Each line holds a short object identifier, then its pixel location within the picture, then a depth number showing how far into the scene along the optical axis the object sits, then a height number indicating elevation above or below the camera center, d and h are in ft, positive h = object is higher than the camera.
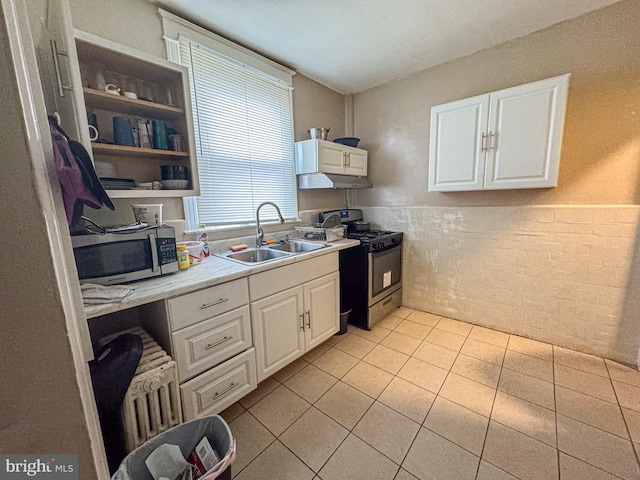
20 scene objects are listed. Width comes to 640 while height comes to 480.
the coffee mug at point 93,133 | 4.34 +1.22
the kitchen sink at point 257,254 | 6.96 -1.47
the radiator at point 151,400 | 3.60 -2.85
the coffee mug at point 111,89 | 4.53 +2.04
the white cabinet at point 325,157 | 8.25 +1.38
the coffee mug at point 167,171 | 5.30 +0.65
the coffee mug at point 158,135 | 5.15 +1.36
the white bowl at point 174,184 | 5.30 +0.39
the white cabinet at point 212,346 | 4.27 -2.58
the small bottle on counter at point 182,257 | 5.13 -1.07
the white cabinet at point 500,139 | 6.07 +1.44
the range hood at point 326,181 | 8.42 +0.61
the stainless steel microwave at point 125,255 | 3.91 -0.83
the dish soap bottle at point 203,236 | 6.42 -0.84
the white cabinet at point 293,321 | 5.52 -2.91
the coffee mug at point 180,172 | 5.33 +0.63
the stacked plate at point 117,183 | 4.49 +0.38
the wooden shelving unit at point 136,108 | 4.44 +1.84
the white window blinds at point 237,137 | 6.49 +1.81
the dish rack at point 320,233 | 8.11 -1.08
